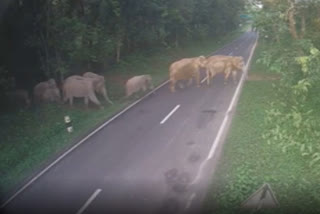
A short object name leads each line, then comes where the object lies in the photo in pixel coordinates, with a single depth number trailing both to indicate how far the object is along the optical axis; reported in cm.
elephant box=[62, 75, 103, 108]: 1716
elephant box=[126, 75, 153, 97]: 1908
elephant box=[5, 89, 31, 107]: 1685
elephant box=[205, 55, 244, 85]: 2064
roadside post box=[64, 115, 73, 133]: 1370
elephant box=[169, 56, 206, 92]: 1993
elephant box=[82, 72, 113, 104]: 1794
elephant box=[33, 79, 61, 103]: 1761
